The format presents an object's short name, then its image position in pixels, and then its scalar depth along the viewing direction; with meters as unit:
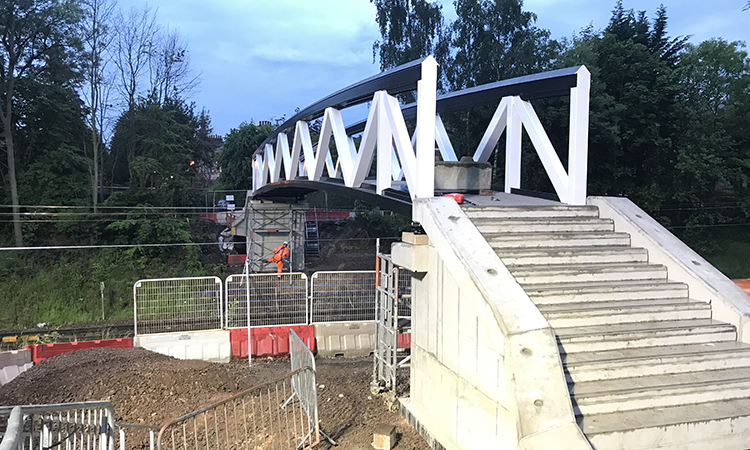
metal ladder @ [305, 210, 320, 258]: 29.66
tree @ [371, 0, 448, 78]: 31.38
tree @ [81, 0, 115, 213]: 24.97
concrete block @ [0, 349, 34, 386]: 10.35
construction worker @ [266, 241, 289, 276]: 19.61
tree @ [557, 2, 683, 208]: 26.42
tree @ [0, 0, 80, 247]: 21.61
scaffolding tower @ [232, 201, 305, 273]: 23.52
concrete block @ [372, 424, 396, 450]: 5.95
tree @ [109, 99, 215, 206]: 27.48
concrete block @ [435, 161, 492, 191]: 9.65
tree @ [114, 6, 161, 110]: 29.77
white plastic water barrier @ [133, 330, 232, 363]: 11.34
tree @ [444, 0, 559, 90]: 28.53
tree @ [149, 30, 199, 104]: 34.47
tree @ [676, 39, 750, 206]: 28.42
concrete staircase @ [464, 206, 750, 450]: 4.37
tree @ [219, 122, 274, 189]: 43.03
